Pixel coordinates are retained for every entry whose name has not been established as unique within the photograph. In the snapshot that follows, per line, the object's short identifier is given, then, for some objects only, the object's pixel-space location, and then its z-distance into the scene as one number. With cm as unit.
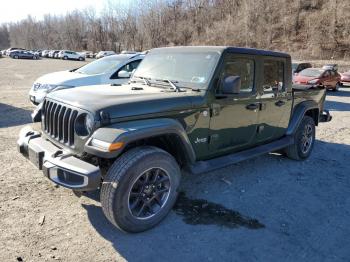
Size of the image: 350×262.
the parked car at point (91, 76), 883
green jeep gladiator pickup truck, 353
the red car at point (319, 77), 1980
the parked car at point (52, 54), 6628
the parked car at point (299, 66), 2248
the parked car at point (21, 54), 5791
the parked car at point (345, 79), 2486
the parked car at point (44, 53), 7007
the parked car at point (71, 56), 6009
